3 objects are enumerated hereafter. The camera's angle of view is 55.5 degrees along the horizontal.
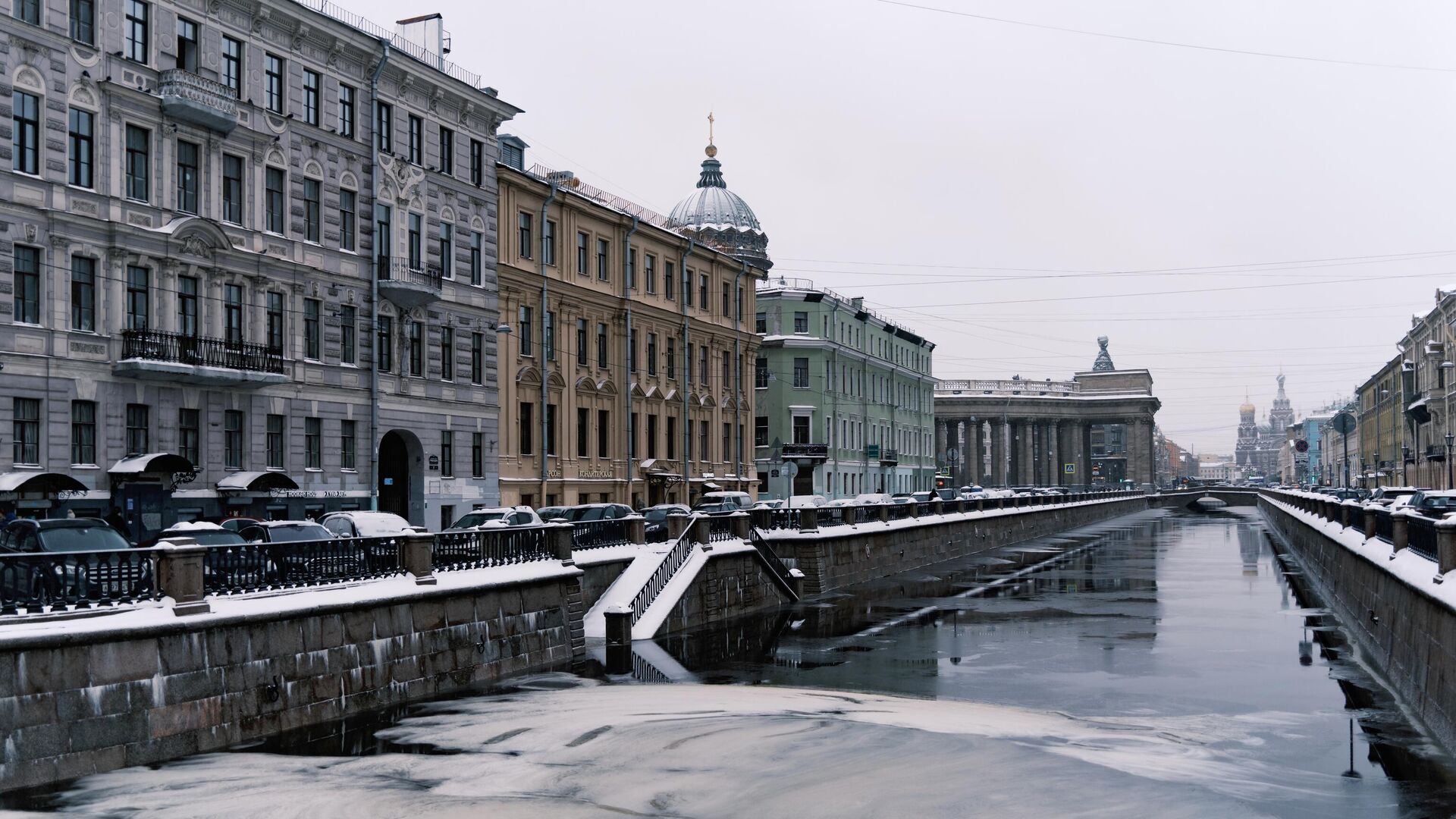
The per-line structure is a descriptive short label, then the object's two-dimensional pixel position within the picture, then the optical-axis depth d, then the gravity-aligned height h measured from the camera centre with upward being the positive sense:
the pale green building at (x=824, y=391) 81.06 +4.72
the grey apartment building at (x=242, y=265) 31.38 +5.48
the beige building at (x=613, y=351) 50.09 +4.87
